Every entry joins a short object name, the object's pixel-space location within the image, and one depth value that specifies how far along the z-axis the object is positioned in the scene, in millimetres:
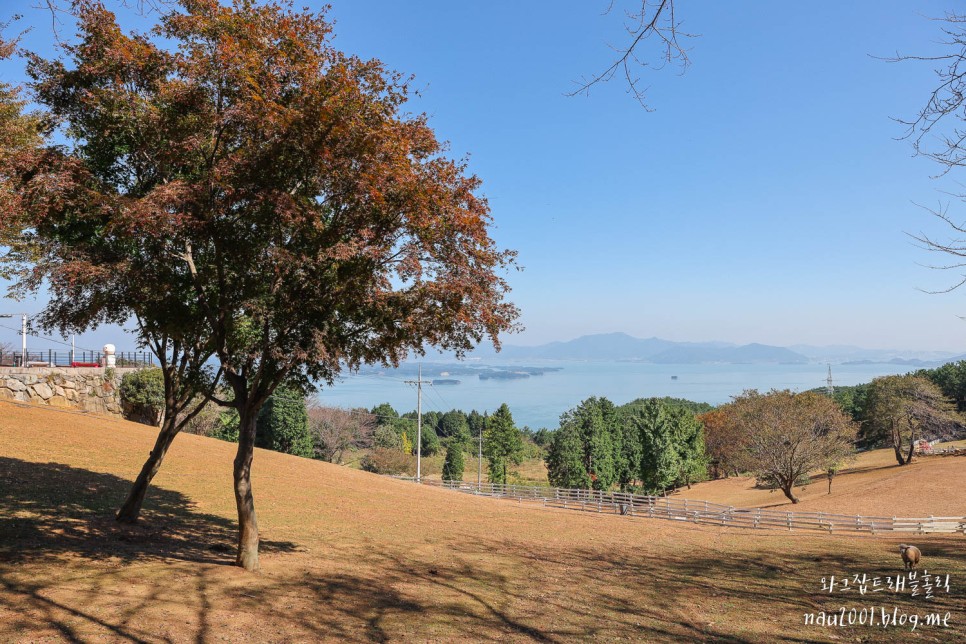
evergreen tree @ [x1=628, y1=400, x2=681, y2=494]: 55312
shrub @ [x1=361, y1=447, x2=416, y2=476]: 64562
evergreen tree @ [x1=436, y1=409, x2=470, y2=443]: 130225
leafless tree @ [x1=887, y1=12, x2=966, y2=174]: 4090
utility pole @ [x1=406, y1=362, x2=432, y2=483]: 46781
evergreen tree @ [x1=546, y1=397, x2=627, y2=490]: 62156
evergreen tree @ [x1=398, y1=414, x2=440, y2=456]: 104562
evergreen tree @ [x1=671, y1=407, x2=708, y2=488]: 63784
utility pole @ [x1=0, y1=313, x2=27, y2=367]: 30484
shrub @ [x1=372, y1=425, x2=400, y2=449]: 80125
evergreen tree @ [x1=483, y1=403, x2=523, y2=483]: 63562
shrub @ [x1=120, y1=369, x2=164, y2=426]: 33219
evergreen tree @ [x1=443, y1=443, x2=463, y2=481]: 71500
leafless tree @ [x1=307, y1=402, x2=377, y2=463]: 67500
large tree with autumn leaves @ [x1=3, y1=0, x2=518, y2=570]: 9297
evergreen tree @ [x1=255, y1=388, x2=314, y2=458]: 56344
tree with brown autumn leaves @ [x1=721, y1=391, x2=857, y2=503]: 41344
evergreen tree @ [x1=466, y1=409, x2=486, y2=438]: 133000
